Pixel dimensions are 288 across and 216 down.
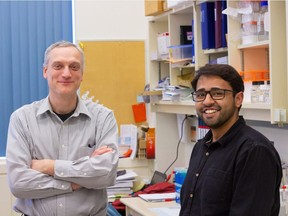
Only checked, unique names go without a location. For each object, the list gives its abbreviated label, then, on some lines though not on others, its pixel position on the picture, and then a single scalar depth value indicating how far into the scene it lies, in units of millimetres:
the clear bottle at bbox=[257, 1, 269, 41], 2730
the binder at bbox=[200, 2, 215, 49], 3271
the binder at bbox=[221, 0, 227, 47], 3113
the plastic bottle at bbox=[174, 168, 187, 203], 3598
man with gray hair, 2309
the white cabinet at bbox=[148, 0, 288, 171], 2541
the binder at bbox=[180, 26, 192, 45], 3912
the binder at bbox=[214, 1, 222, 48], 3164
